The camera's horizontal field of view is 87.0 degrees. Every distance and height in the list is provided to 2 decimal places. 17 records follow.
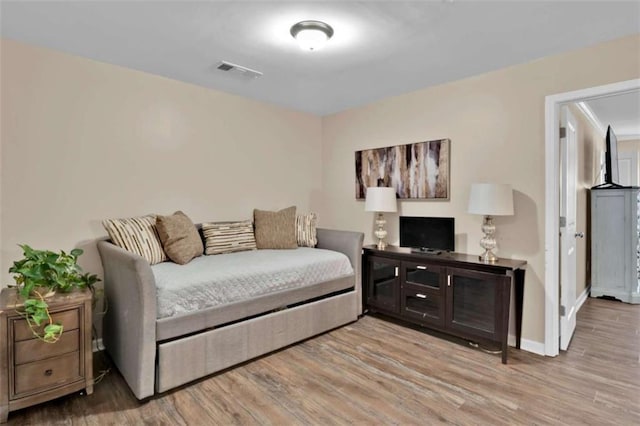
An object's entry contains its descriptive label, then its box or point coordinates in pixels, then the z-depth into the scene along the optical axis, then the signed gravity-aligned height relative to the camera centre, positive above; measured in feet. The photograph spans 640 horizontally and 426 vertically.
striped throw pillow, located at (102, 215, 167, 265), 8.23 -0.61
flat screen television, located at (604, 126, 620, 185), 14.29 +2.35
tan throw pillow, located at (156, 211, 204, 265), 8.62 -0.69
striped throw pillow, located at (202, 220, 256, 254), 10.02 -0.75
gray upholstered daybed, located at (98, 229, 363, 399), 6.52 -2.28
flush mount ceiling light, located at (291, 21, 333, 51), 6.80 +3.73
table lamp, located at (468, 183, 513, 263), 8.50 +0.29
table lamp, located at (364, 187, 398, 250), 11.09 +0.39
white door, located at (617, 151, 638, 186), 17.79 +2.49
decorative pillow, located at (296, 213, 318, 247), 11.67 -0.66
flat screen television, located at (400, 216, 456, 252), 10.00 -0.60
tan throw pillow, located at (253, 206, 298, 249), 11.05 -0.54
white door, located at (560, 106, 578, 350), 8.64 -0.33
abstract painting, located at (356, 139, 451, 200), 10.53 +1.52
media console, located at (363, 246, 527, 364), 8.21 -2.13
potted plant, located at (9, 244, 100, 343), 5.91 -1.37
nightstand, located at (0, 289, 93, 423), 5.89 -2.67
